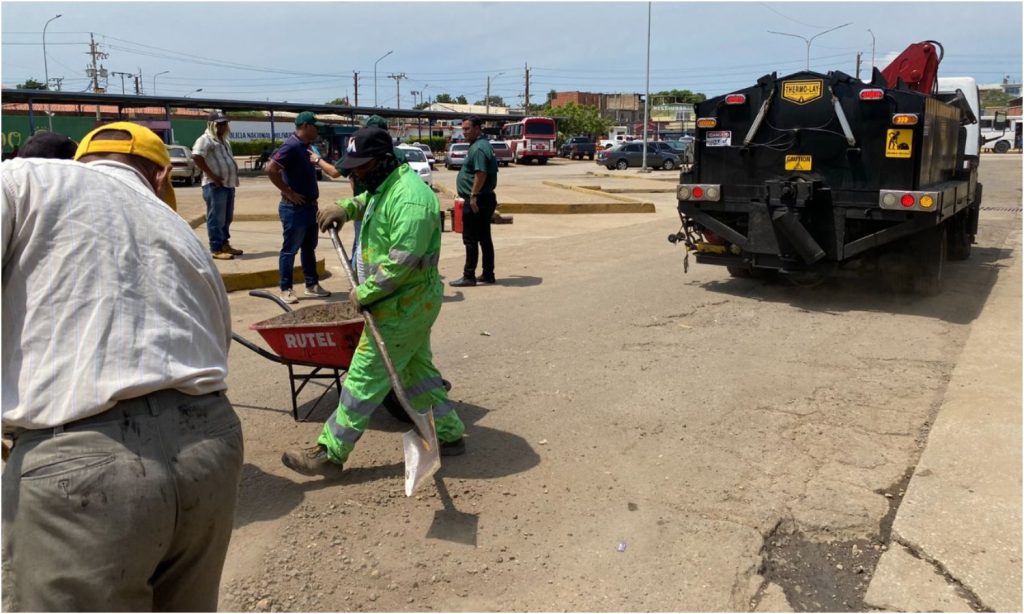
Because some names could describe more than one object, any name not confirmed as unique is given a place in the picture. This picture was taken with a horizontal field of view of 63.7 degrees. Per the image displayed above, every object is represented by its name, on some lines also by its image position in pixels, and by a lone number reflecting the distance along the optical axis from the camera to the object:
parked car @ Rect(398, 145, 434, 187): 23.95
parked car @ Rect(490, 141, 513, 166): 40.76
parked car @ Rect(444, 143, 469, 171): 38.19
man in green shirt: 8.71
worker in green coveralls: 3.87
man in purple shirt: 7.72
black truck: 7.38
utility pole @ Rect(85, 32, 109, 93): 69.56
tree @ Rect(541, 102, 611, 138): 78.31
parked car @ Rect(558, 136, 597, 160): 52.03
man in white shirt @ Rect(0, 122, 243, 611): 1.78
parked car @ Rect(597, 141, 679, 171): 39.56
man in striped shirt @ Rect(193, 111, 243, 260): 9.48
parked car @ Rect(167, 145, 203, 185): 27.42
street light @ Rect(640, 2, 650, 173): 35.97
